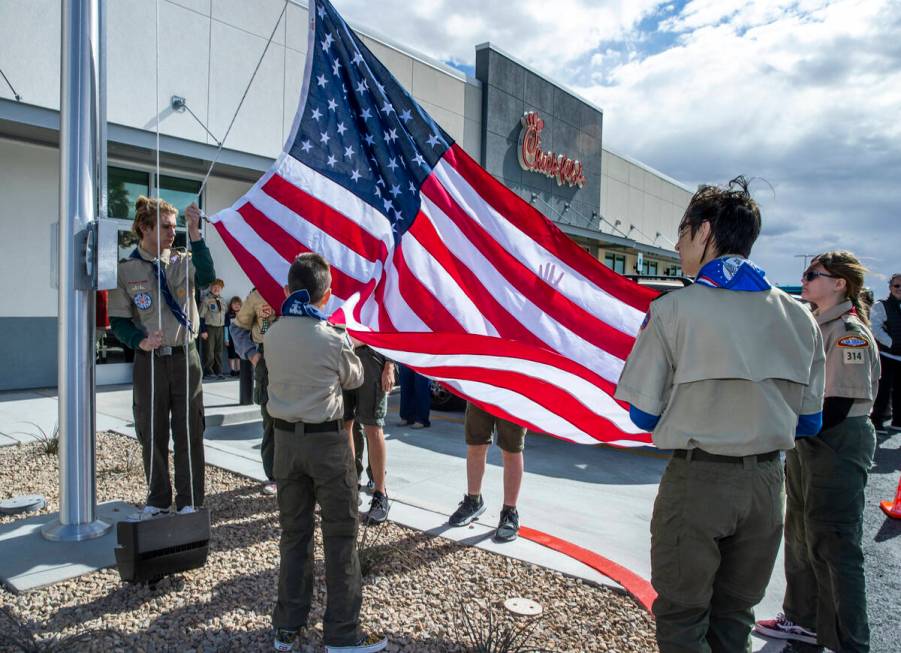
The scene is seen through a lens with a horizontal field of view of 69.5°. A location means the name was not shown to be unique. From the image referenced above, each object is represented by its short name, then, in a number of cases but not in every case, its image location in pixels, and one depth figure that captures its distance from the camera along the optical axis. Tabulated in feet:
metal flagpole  12.59
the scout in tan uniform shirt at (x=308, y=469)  9.47
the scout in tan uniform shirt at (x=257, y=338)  17.01
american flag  10.81
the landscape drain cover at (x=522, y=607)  10.78
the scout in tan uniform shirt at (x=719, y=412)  7.01
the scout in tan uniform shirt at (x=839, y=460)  9.59
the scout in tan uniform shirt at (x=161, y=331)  13.65
